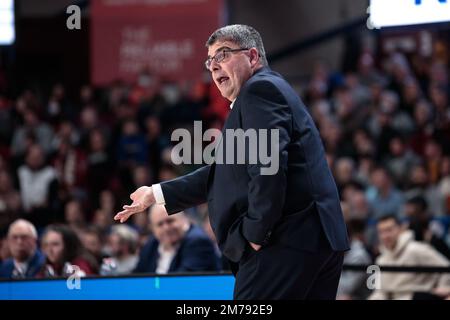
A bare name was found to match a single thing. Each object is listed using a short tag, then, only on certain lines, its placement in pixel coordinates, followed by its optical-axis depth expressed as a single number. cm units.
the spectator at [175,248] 1328
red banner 2333
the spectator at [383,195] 2067
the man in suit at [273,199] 758
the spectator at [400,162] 2198
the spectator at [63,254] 1334
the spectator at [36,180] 2292
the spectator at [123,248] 1728
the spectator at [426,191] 2047
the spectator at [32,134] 2537
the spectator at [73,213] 2061
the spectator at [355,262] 1433
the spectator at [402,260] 1383
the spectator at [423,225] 1653
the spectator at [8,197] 2119
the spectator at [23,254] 1355
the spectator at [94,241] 1598
